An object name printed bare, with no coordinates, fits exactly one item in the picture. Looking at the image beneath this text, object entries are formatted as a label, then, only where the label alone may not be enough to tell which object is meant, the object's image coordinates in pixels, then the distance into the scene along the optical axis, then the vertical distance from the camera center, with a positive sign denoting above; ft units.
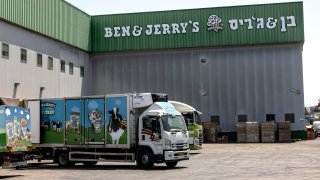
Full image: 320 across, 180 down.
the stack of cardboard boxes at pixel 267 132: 144.87 -1.59
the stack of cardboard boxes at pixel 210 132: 148.56 -1.40
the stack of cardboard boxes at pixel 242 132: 147.95 -1.51
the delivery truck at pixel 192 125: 100.94 +0.50
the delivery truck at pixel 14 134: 62.64 -0.54
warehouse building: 149.69 +21.23
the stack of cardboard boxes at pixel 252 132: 146.10 -1.54
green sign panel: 150.10 +30.44
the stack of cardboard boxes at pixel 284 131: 145.84 -1.37
